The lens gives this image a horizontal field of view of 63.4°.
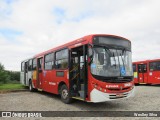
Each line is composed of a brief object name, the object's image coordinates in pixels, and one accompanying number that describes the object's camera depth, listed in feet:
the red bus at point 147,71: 42.77
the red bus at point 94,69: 16.97
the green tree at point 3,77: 51.16
